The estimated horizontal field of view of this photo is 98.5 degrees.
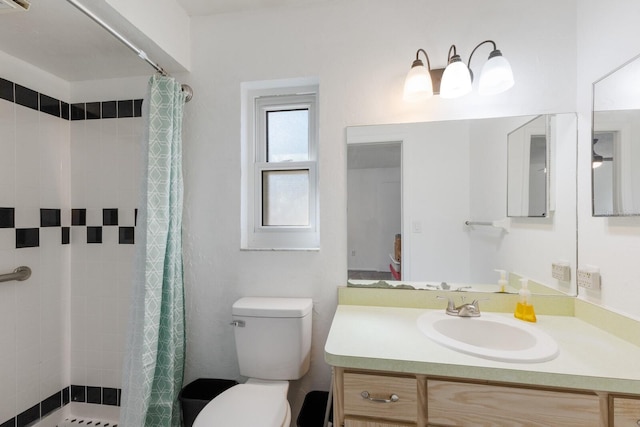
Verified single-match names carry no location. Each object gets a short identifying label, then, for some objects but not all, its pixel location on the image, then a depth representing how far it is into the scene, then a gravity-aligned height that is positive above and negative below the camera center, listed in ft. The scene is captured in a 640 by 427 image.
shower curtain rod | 3.09 +2.31
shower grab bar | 4.36 -0.99
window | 5.32 +0.88
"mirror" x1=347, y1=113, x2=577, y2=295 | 4.17 +0.13
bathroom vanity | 2.59 -1.73
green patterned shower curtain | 3.95 -1.02
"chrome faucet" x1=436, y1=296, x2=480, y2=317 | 3.92 -1.38
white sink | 3.21 -1.54
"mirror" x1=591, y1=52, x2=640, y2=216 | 3.15 +0.87
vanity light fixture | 3.89 +1.97
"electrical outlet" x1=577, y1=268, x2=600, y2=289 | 3.70 -0.88
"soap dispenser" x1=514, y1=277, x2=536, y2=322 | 3.85 -1.31
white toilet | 4.29 -2.02
